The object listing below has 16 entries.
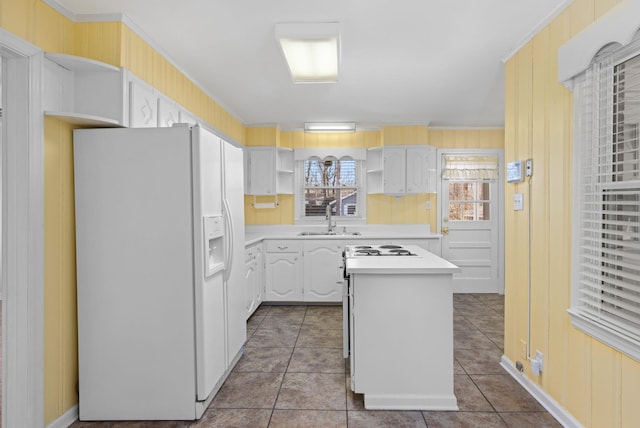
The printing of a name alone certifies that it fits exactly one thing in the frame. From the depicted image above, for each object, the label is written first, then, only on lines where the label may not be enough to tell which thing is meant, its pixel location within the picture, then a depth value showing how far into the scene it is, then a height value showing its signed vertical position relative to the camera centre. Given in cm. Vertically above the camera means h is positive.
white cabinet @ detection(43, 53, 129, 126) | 227 +75
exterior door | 547 -30
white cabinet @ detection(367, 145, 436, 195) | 518 +55
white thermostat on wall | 268 +27
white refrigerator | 225 -38
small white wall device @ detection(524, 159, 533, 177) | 256 +29
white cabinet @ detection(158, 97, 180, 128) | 281 +78
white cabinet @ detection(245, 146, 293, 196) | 523 +55
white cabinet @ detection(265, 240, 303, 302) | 492 -80
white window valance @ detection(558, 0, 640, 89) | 160 +83
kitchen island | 240 -84
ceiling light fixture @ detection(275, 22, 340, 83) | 246 +115
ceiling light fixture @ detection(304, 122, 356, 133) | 500 +113
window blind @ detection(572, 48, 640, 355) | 171 +6
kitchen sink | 523 -35
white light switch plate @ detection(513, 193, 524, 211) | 267 +5
